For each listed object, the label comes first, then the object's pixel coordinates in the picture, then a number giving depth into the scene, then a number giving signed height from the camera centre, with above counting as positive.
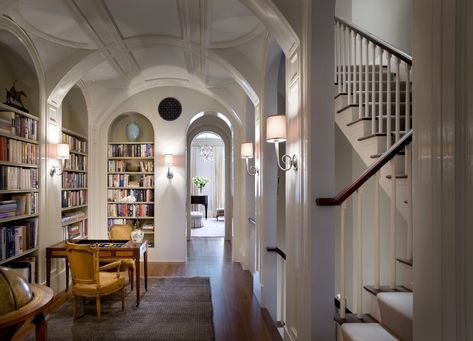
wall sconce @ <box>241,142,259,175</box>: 5.14 +0.33
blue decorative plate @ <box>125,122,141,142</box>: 6.78 +0.86
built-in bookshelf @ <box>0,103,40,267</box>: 3.53 -0.13
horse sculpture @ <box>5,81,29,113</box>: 3.86 +0.90
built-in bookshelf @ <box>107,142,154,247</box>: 6.57 -0.26
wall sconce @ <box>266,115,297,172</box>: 2.92 +0.39
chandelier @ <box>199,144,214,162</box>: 13.77 +0.85
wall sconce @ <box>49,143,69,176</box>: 4.52 +0.28
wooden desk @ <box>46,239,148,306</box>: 4.07 -1.00
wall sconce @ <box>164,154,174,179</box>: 6.34 +0.25
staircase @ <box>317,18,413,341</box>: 2.04 -0.16
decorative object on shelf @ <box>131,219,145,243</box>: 4.52 -0.88
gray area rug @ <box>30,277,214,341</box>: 3.28 -1.64
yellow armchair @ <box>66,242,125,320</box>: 3.48 -1.10
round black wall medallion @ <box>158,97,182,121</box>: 6.53 +1.26
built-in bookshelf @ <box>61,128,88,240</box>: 5.25 -0.27
